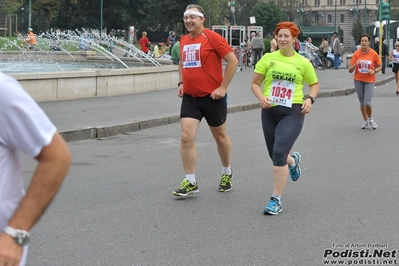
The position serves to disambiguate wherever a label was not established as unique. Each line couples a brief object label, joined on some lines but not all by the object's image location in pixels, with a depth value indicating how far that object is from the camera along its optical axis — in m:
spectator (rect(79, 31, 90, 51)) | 41.99
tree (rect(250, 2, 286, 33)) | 110.69
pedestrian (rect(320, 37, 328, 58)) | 43.95
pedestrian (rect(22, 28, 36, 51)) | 40.38
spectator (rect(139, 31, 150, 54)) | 40.72
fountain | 18.61
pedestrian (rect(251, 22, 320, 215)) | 7.34
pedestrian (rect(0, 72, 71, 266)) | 2.58
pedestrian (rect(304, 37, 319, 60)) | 44.12
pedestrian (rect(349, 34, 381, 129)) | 14.91
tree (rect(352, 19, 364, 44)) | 107.89
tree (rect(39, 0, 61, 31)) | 84.31
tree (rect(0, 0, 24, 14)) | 91.26
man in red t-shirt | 7.99
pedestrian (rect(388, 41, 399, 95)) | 26.30
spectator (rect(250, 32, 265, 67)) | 38.42
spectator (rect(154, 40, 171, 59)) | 41.06
